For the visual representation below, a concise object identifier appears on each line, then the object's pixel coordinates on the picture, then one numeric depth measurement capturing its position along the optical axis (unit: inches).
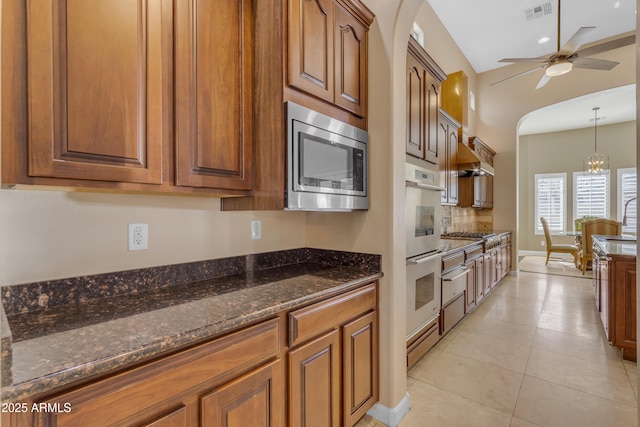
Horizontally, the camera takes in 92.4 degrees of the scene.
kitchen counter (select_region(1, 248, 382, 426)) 30.2
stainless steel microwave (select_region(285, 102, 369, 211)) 57.2
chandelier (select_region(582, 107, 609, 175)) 261.9
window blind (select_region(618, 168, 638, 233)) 273.3
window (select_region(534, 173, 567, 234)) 308.8
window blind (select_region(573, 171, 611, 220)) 289.0
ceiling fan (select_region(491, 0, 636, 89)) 116.1
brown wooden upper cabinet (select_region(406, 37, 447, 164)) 88.2
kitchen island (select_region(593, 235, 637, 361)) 100.8
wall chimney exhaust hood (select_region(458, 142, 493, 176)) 158.9
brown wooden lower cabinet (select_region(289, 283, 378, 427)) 53.1
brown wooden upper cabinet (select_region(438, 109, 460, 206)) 136.1
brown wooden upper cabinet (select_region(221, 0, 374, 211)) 57.6
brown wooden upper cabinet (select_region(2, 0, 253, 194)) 36.4
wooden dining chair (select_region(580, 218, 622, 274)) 207.0
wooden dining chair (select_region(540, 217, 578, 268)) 246.7
